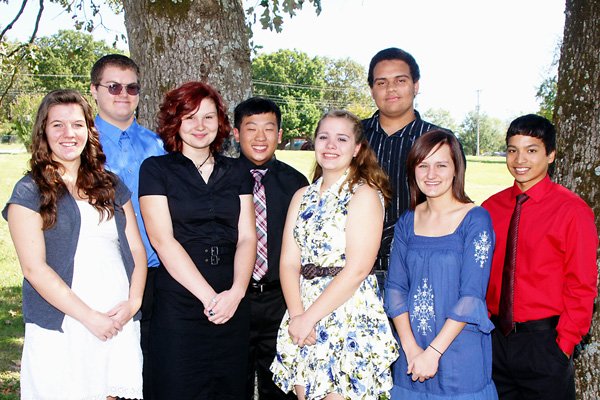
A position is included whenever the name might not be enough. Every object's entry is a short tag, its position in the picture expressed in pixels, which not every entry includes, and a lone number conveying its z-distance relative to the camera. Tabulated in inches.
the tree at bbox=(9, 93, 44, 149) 1260.6
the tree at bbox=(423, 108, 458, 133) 3991.1
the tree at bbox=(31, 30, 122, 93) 2578.7
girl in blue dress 121.8
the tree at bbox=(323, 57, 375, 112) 2952.8
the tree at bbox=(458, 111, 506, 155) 3789.4
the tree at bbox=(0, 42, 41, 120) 306.8
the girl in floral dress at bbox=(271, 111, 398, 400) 124.3
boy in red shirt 127.4
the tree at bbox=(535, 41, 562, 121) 939.7
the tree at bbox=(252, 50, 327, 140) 2908.5
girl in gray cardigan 115.6
